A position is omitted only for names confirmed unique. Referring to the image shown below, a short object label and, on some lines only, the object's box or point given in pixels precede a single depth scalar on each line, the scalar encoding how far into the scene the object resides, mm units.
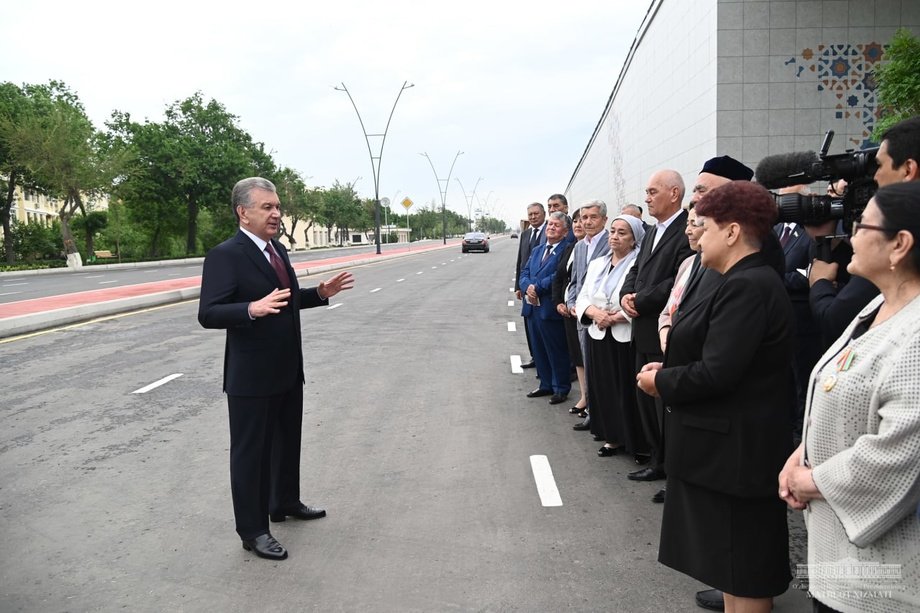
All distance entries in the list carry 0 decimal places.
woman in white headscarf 5520
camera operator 3170
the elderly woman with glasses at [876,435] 1959
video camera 3701
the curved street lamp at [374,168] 45225
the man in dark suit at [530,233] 8820
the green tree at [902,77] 8969
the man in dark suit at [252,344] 3943
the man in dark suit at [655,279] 4844
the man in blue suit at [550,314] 7387
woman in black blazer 2754
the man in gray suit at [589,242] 6301
